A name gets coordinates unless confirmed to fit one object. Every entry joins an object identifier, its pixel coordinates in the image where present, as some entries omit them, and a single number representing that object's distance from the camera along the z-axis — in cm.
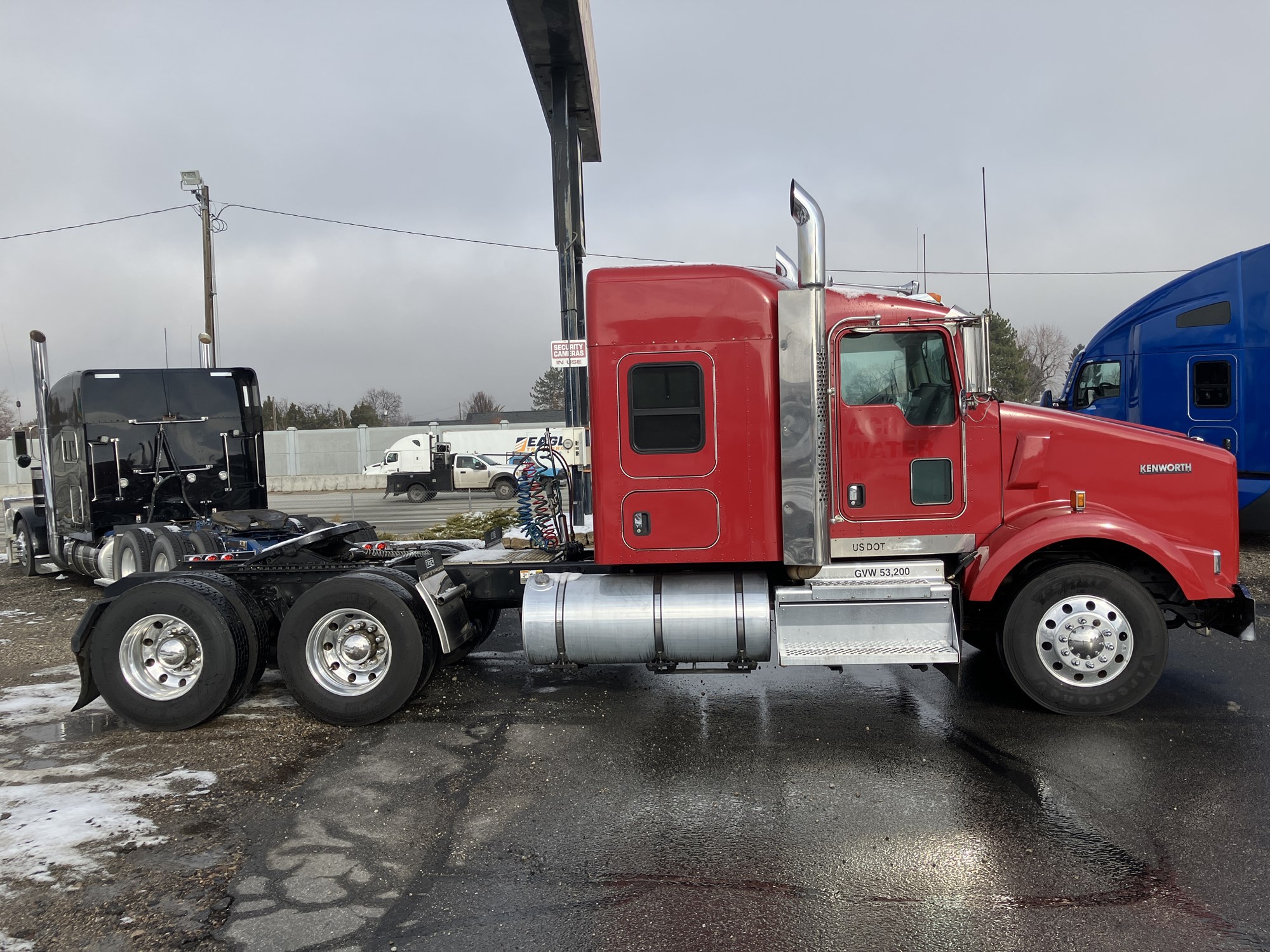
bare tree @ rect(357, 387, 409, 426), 10200
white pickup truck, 3008
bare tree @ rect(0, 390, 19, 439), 7456
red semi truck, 541
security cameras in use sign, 660
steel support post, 901
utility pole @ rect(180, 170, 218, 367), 2423
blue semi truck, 1153
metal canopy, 822
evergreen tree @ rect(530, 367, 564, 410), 9725
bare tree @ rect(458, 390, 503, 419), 10391
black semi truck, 1083
